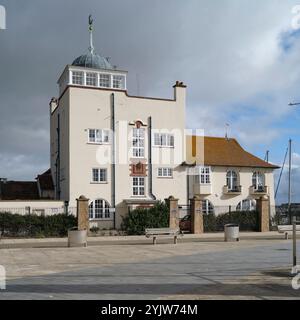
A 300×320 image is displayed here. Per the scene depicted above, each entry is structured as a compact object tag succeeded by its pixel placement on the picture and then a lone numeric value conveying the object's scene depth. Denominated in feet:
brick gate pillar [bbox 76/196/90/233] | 111.24
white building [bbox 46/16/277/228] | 136.98
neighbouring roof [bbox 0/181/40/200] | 151.02
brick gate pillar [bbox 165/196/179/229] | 120.98
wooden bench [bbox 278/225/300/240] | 95.64
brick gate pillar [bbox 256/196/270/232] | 129.29
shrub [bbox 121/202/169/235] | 118.11
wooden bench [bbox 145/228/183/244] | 88.63
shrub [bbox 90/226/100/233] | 124.98
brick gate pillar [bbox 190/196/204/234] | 120.37
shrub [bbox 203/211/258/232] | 125.49
